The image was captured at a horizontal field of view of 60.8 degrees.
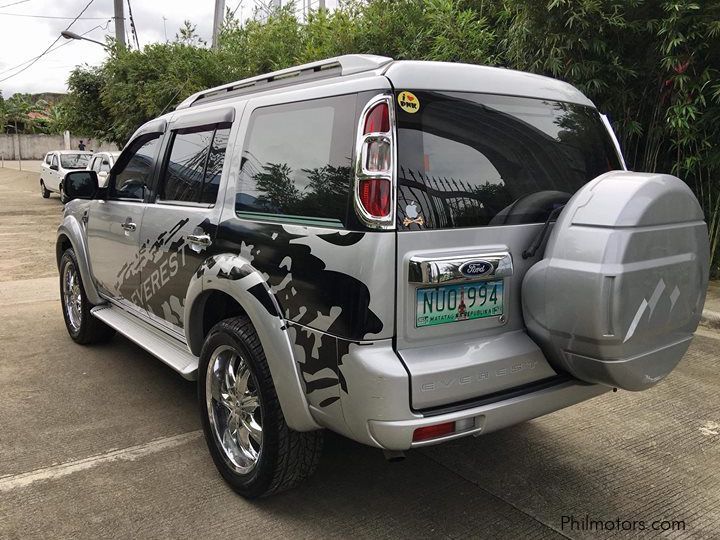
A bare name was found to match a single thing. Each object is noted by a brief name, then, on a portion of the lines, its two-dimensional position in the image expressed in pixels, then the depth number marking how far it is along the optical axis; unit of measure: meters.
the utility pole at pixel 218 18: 15.79
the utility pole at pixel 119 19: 18.31
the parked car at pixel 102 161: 16.08
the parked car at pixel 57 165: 19.67
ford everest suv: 2.25
